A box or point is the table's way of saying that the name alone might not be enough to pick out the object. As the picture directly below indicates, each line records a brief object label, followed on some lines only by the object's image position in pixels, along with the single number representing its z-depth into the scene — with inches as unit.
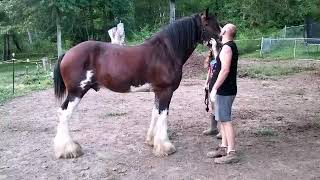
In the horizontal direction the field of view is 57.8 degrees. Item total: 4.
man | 135.1
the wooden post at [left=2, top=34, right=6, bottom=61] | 923.3
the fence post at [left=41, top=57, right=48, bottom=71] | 493.3
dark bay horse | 150.3
